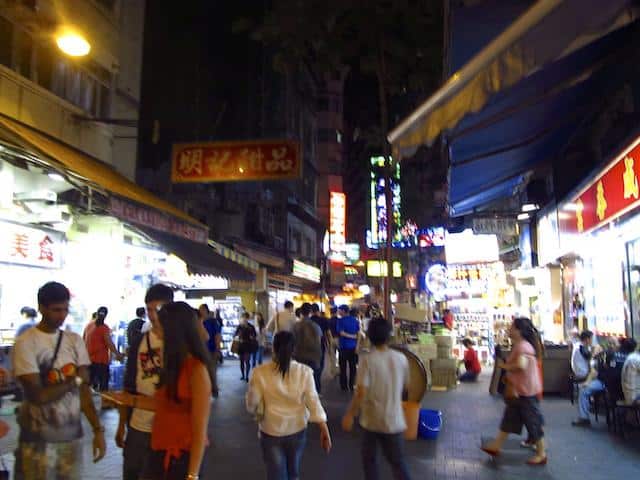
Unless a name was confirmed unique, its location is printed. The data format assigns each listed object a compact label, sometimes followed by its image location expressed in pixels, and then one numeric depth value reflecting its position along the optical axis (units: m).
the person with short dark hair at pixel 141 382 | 4.01
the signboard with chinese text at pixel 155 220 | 9.96
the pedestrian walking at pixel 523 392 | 7.51
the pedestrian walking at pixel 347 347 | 13.66
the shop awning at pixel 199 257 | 13.06
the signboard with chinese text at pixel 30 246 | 10.00
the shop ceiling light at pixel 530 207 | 15.05
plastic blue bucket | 8.73
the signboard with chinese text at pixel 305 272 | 30.19
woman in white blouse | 4.76
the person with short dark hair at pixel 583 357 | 10.69
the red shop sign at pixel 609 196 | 7.73
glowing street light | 8.77
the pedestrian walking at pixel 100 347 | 11.52
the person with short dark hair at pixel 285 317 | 13.27
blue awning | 7.35
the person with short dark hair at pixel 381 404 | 5.19
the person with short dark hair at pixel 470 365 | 16.44
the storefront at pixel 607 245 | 8.26
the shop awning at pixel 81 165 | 9.10
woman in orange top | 3.40
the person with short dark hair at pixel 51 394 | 3.80
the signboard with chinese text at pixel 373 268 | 41.34
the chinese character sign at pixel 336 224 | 39.78
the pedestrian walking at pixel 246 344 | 15.85
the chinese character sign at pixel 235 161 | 12.86
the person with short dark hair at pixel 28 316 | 10.29
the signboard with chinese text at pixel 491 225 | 16.00
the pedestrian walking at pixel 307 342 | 11.23
